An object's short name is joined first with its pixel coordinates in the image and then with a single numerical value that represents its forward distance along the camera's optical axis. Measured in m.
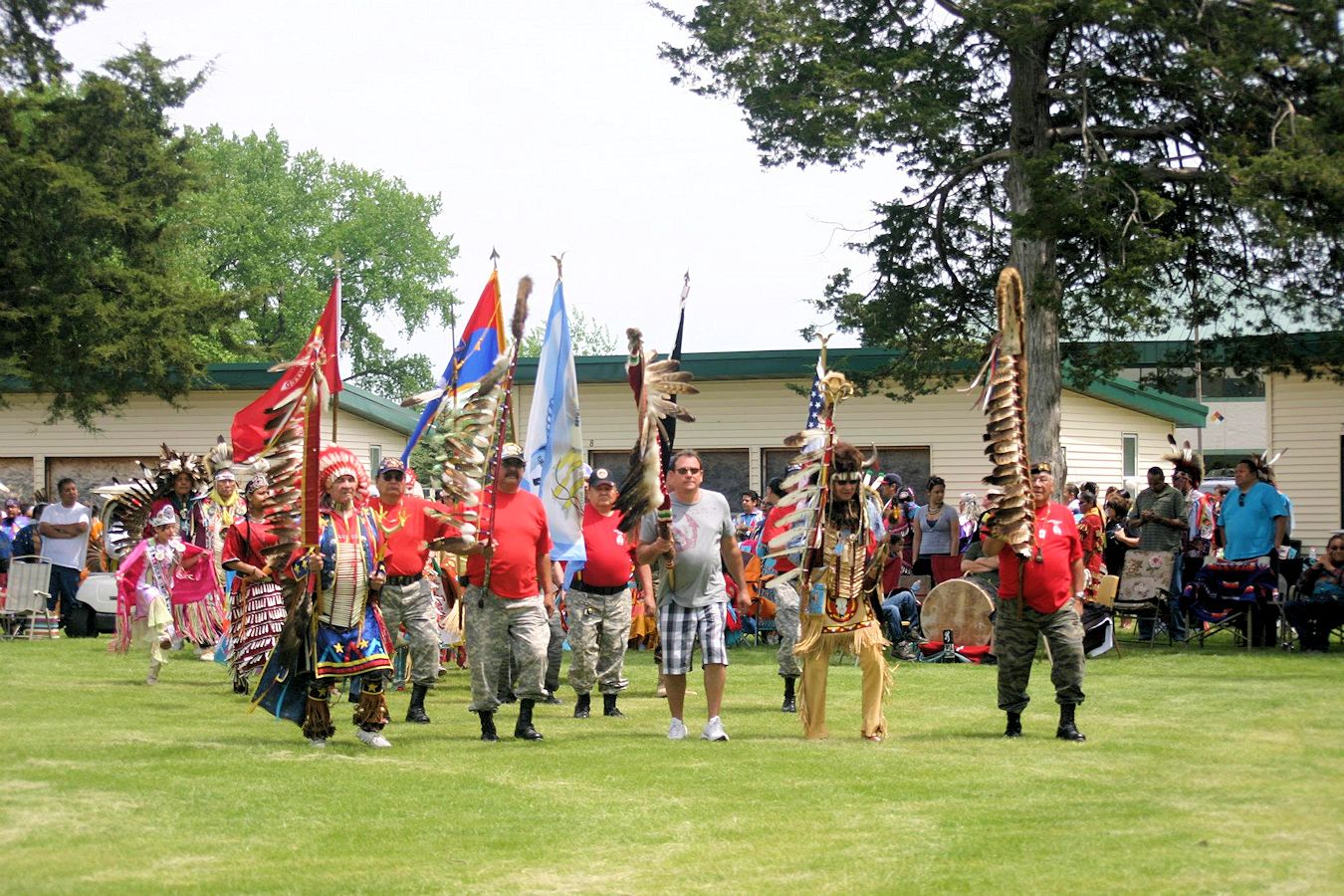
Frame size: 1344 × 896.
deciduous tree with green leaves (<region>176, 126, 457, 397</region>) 68.06
